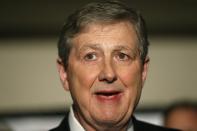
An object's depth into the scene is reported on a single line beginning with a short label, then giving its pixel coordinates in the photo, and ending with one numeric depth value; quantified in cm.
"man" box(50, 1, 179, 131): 210
